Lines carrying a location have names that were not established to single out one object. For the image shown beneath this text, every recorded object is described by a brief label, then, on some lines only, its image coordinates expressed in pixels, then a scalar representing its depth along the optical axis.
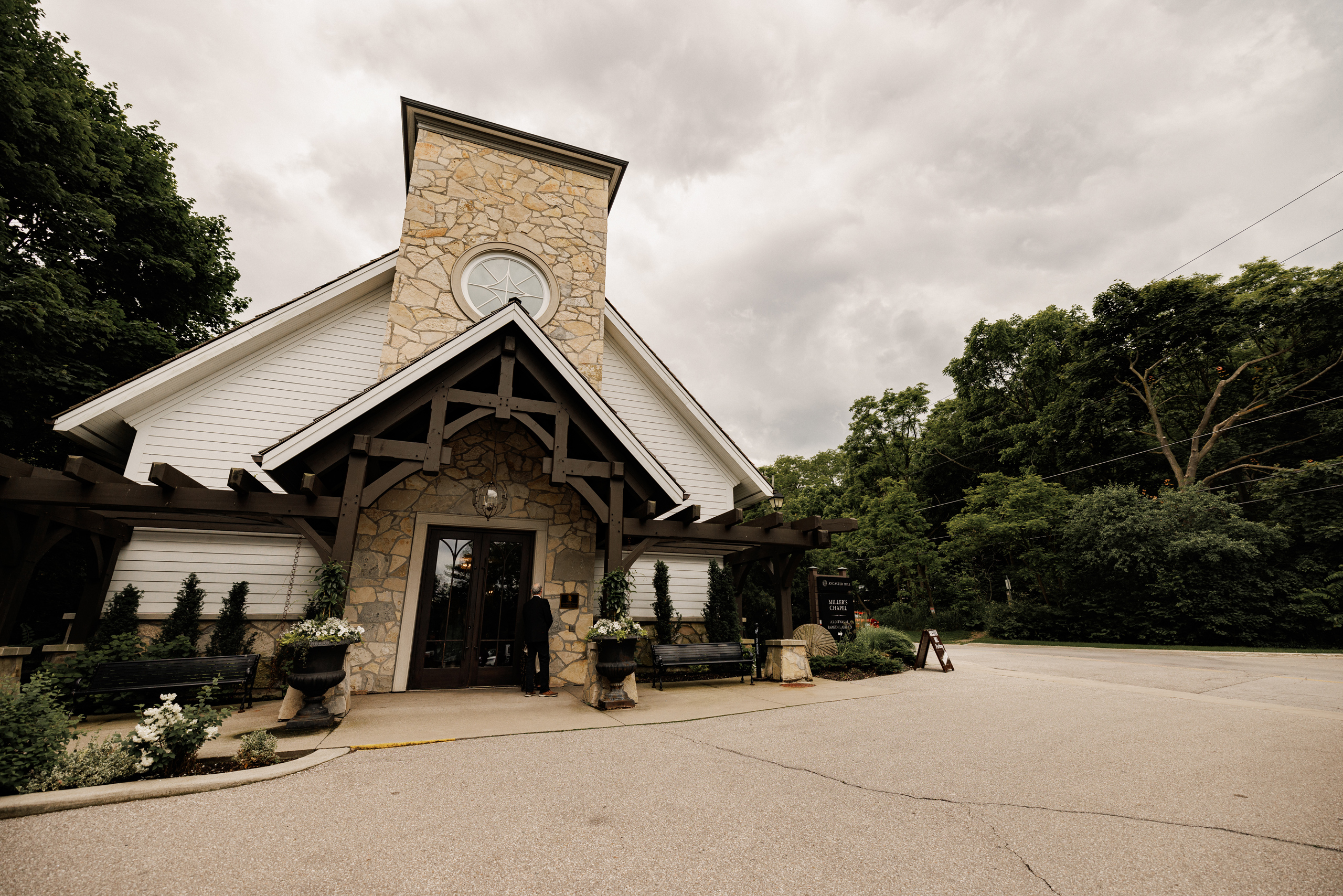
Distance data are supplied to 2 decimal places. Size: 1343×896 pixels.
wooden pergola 6.16
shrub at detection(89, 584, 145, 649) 7.18
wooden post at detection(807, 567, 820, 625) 13.45
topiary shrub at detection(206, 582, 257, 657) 7.56
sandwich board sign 10.83
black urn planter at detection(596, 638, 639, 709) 6.72
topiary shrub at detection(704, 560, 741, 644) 10.27
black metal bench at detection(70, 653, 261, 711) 5.79
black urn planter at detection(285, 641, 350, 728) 5.39
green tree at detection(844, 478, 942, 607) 25.00
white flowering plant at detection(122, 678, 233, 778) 3.87
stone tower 9.63
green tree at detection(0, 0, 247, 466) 9.56
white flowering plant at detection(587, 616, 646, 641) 6.82
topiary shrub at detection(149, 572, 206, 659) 7.21
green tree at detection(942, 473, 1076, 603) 22.59
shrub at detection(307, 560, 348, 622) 5.82
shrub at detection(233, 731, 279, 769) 4.20
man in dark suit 7.63
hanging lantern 8.55
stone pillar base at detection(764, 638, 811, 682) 9.07
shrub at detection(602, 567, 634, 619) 7.02
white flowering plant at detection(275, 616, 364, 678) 5.54
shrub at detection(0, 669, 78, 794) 3.44
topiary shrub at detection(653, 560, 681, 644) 9.80
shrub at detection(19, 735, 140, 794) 3.56
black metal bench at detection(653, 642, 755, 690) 8.44
